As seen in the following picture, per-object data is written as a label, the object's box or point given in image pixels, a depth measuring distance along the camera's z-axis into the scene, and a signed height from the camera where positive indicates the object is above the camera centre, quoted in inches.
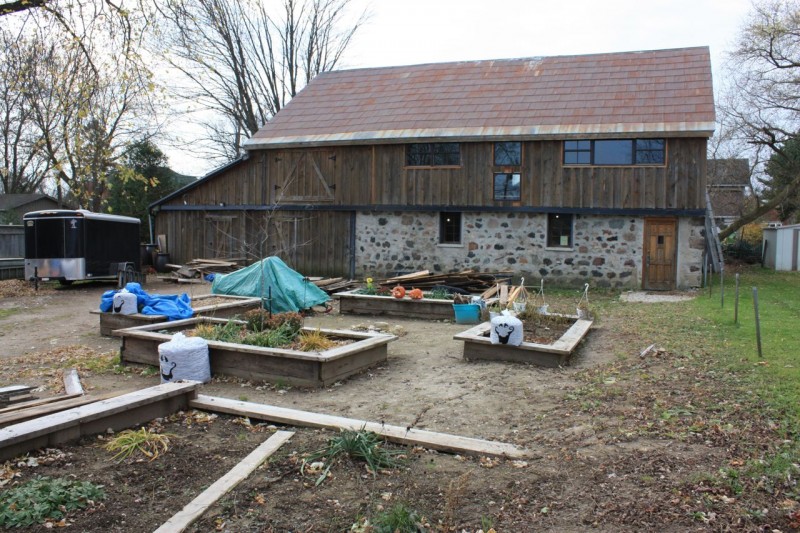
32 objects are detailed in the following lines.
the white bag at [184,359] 281.9 -57.3
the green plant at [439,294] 533.6 -48.1
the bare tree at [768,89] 1047.0 +281.6
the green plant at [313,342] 300.5 -52.1
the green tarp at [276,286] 526.6 -42.7
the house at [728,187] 1675.7 +160.0
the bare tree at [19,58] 272.2 +86.8
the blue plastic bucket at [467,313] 476.4 -57.1
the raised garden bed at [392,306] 507.8 -57.4
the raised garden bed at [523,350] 314.8 -58.4
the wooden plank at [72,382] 263.0 -66.8
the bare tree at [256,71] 1312.7 +379.6
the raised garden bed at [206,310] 407.5 -54.4
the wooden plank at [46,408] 186.1 -56.4
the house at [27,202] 1513.3 +91.9
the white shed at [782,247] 950.4 -5.9
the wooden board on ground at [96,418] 169.8 -56.4
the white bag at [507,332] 323.0 -48.5
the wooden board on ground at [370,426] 181.9 -61.2
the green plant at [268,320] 332.2 -45.2
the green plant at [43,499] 137.3 -62.8
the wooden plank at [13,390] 223.6 -57.7
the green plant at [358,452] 171.5 -61.4
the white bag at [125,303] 408.5 -44.5
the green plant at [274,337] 309.4 -51.2
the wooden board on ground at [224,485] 137.4 -63.4
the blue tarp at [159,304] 410.0 -46.1
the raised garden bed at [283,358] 280.1 -59.1
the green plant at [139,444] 177.2 -62.0
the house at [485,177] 685.3 +79.6
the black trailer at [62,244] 693.3 -8.6
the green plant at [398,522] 134.7 -63.6
